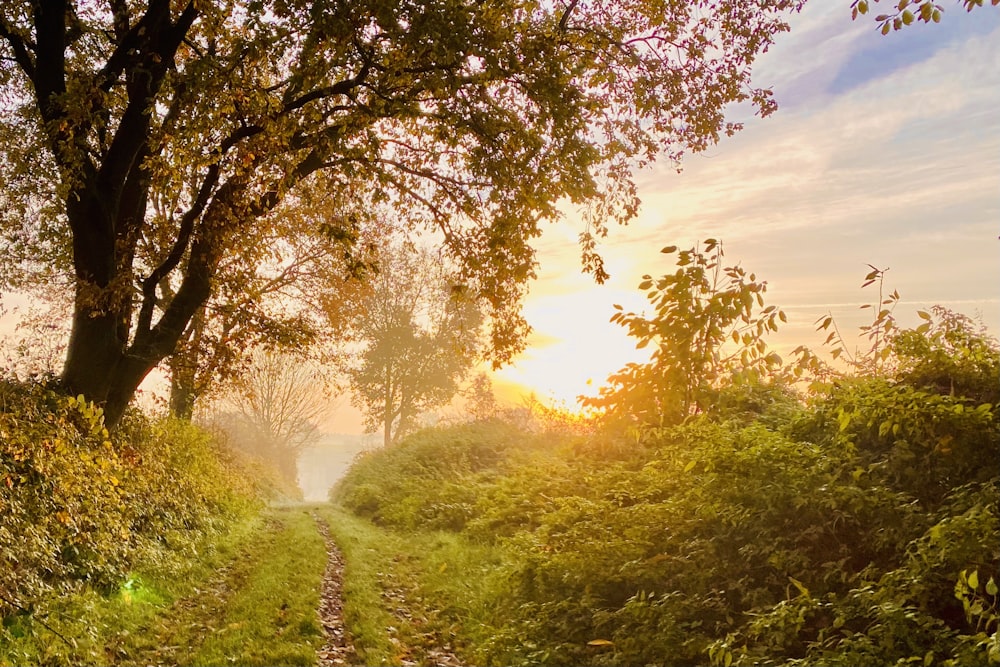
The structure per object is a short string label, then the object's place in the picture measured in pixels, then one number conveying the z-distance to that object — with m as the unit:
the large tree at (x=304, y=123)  8.71
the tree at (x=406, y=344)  39.69
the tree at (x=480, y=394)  40.12
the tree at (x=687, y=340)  4.17
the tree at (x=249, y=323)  14.05
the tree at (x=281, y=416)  48.23
